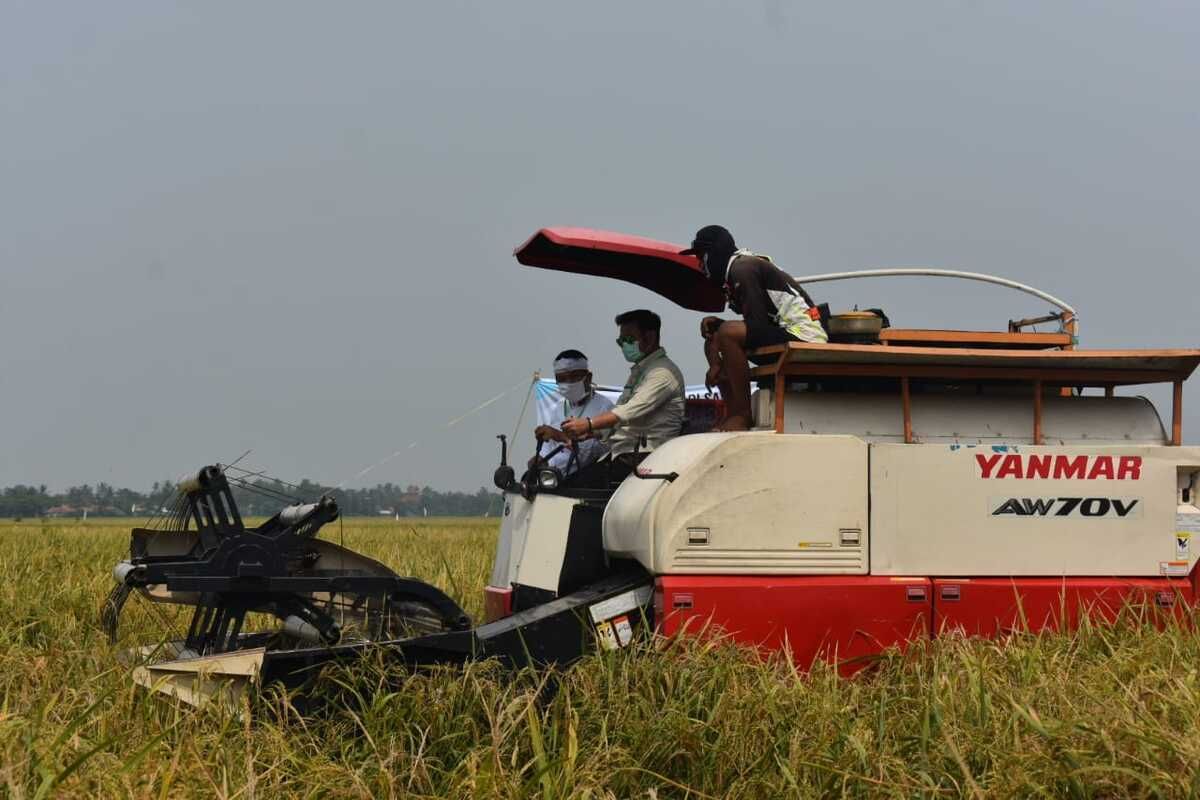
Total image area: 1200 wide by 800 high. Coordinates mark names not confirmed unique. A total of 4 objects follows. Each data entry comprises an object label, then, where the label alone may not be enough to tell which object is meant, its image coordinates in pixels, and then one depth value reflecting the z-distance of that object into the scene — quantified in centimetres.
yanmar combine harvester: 1258
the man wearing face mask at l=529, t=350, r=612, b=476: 1636
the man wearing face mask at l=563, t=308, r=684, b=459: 1466
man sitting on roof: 1373
